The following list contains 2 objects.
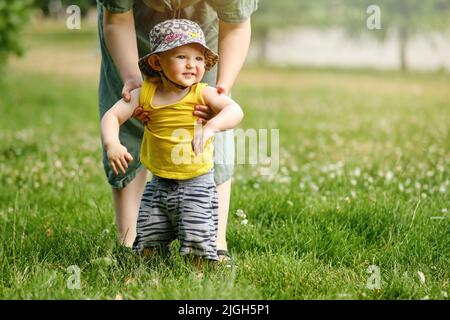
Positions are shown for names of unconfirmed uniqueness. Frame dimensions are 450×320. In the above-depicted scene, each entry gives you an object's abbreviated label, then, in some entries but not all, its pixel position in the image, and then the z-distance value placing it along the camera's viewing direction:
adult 6.21
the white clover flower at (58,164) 10.63
